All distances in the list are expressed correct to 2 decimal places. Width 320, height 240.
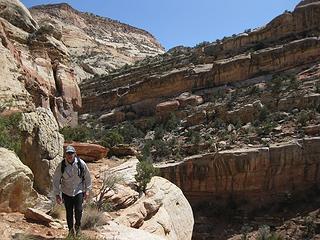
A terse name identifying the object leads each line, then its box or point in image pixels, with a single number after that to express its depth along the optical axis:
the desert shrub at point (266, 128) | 16.82
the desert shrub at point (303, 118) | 16.40
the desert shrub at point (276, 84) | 20.06
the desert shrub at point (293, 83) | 19.50
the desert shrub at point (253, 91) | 21.35
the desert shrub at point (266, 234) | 12.34
